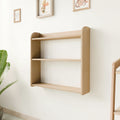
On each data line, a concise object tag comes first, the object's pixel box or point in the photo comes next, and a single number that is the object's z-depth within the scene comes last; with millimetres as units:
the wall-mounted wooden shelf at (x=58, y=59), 1853
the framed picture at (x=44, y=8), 2232
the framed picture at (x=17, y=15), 2635
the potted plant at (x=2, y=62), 2525
